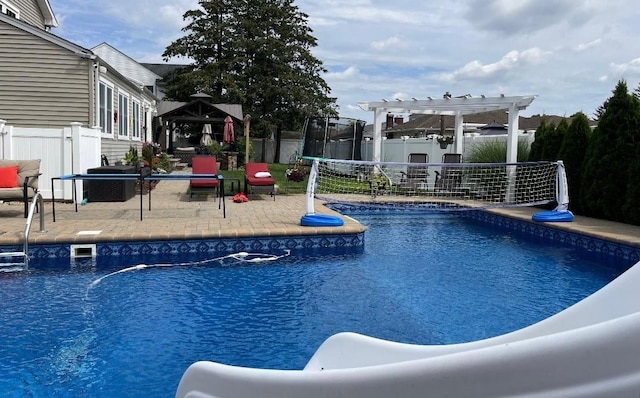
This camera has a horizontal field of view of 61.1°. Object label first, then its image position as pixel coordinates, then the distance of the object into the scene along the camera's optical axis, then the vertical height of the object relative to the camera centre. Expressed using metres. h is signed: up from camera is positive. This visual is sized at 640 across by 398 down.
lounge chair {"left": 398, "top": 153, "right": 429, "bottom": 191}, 14.27 -0.37
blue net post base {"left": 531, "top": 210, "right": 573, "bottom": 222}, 9.25 -0.84
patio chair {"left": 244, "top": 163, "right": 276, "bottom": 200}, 11.34 -0.41
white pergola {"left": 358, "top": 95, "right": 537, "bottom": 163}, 12.17 +1.43
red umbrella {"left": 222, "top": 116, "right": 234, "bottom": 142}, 18.97 +0.99
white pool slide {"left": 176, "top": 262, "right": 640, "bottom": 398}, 1.20 -0.49
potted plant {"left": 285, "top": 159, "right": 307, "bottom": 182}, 13.87 -0.36
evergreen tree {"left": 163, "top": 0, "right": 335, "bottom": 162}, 29.48 +5.47
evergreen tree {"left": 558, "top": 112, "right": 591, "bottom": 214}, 10.72 +0.34
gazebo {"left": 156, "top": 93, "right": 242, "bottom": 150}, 20.80 +1.79
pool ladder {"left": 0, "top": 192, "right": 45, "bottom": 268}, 6.29 -1.18
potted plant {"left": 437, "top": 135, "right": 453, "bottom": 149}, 15.93 +0.69
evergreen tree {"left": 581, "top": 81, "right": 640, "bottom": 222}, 9.40 +0.25
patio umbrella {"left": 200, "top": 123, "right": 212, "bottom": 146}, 21.85 +0.95
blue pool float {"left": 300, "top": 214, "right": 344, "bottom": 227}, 8.02 -0.89
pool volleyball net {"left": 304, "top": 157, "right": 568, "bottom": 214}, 11.54 -0.53
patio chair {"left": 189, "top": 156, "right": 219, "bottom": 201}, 10.84 -0.44
